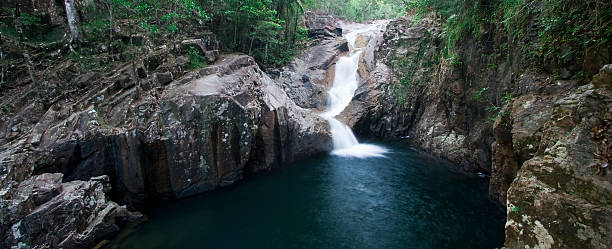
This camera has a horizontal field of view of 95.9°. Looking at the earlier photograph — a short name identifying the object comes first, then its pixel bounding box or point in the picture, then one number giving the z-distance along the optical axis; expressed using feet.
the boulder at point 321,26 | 87.86
